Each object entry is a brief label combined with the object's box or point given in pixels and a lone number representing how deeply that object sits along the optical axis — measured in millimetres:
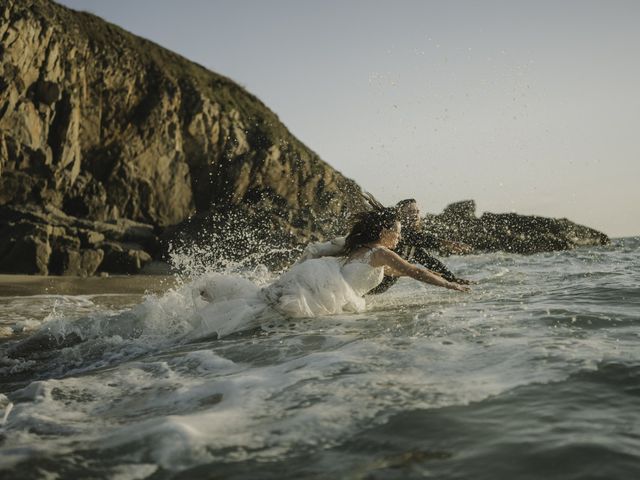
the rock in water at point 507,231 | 28641
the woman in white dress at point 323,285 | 5480
